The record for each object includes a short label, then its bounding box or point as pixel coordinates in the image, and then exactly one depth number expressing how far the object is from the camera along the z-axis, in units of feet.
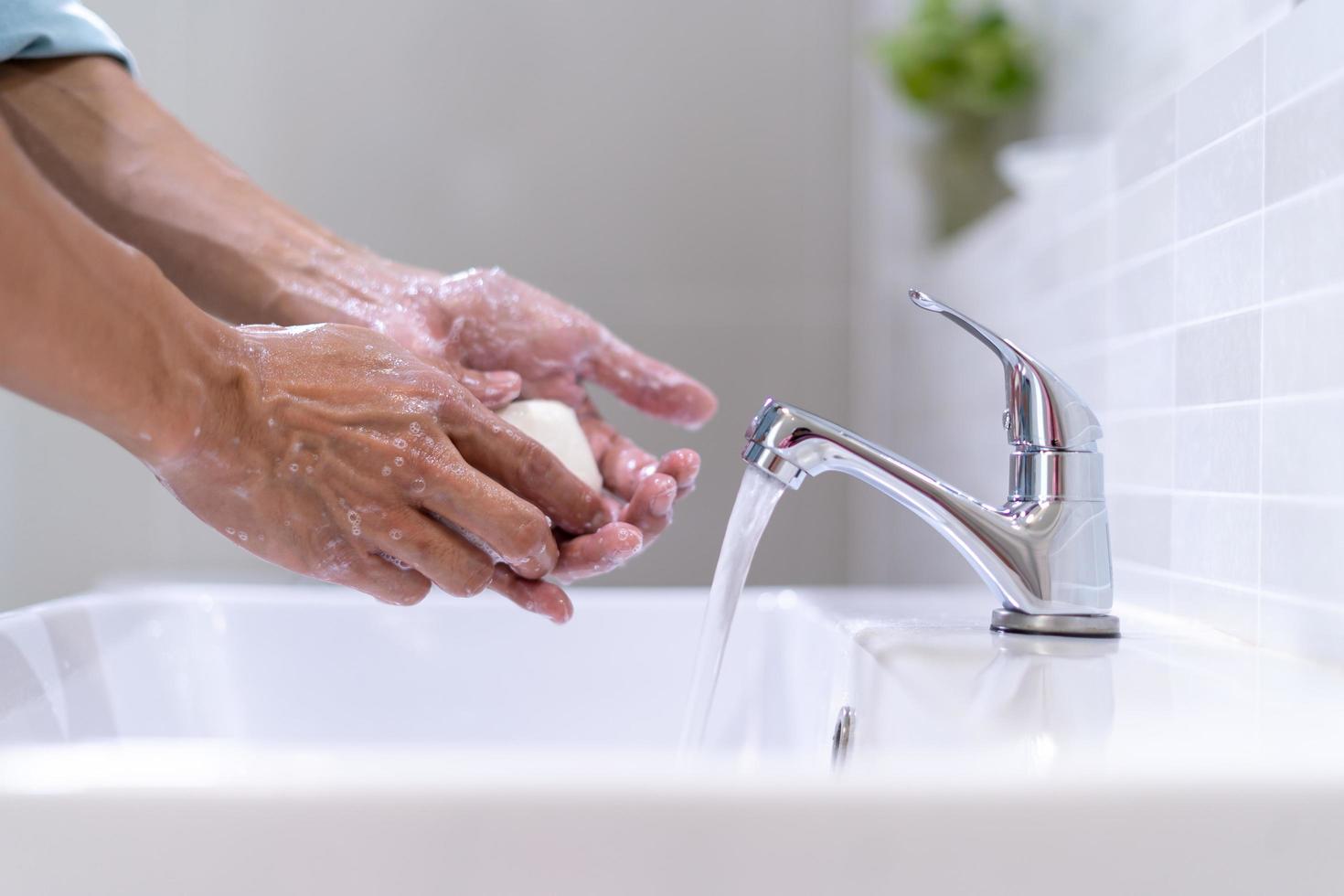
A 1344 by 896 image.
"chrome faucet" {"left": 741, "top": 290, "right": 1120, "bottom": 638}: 2.06
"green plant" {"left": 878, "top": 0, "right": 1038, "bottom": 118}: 4.31
